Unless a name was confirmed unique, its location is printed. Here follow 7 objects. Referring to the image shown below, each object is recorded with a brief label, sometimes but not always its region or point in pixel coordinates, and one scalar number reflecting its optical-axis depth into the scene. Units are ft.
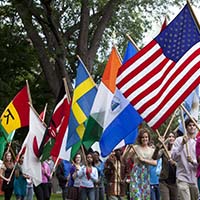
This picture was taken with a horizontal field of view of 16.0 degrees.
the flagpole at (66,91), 45.80
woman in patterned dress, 37.65
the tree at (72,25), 79.56
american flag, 31.17
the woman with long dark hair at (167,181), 46.01
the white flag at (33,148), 47.03
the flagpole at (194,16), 30.37
